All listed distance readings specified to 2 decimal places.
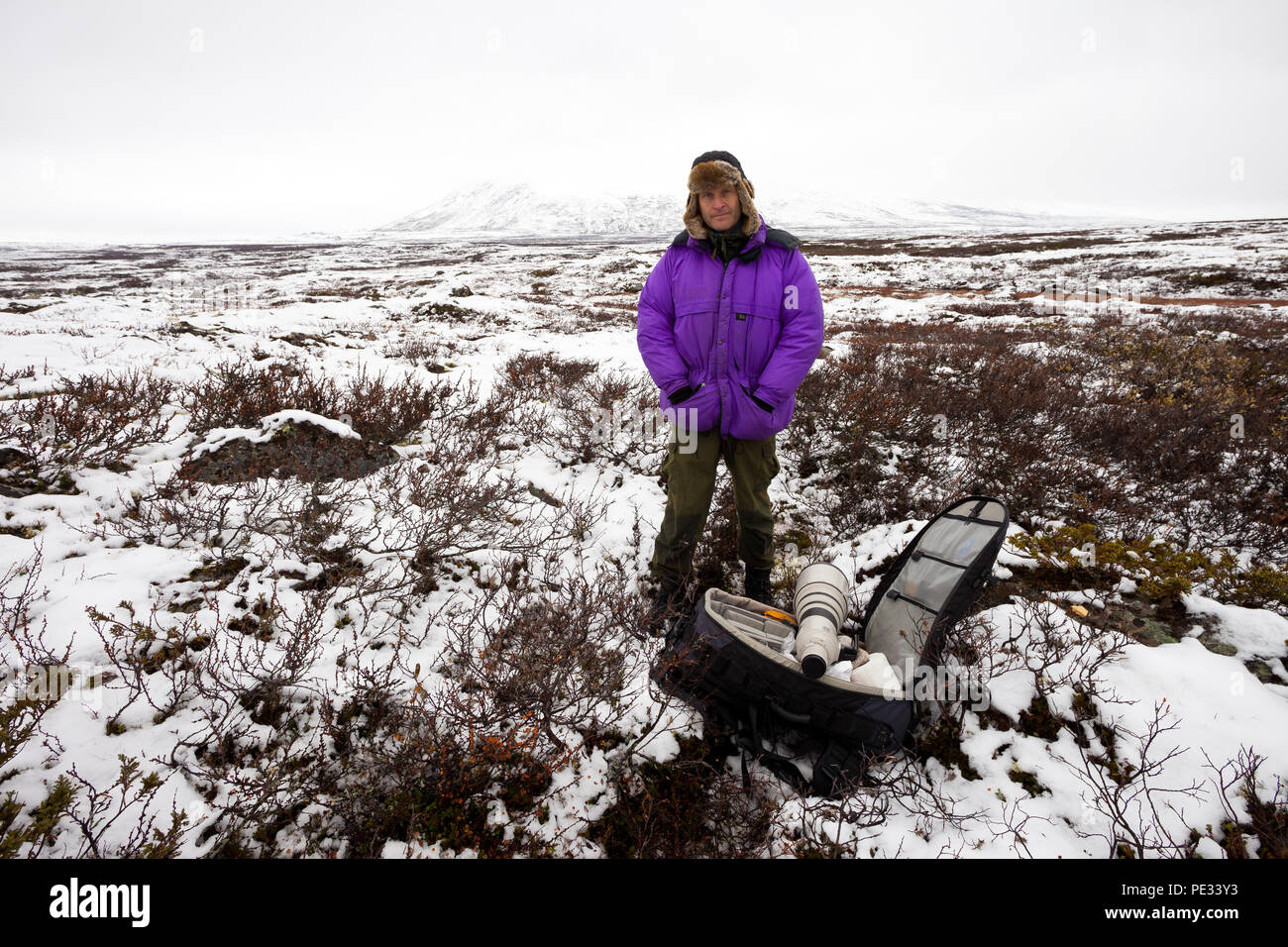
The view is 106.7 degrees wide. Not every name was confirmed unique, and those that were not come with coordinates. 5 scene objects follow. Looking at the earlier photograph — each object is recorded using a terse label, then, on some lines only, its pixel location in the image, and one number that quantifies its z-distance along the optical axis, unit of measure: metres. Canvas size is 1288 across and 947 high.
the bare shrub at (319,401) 4.97
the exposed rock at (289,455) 3.86
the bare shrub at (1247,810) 1.74
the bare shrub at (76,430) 3.51
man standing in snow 2.65
